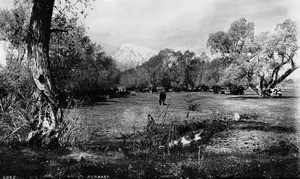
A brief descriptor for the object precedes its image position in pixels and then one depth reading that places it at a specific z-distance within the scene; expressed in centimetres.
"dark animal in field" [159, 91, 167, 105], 4421
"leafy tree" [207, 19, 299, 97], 6097
